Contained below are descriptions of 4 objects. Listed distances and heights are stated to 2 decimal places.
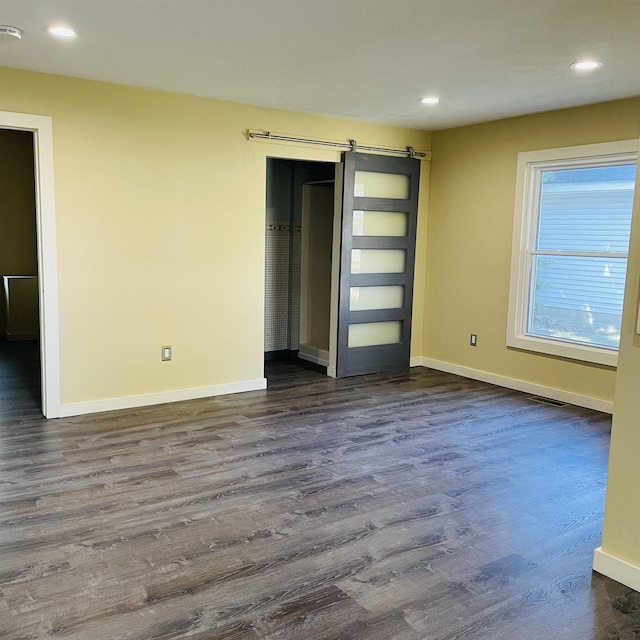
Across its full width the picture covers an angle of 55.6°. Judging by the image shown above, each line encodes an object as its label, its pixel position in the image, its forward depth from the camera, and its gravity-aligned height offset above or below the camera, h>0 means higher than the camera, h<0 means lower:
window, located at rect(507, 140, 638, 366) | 4.70 +0.01
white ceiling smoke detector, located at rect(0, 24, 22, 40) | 3.10 +1.05
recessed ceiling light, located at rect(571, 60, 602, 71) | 3.53 +1.10
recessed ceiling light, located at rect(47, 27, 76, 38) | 3.13 +1.06
